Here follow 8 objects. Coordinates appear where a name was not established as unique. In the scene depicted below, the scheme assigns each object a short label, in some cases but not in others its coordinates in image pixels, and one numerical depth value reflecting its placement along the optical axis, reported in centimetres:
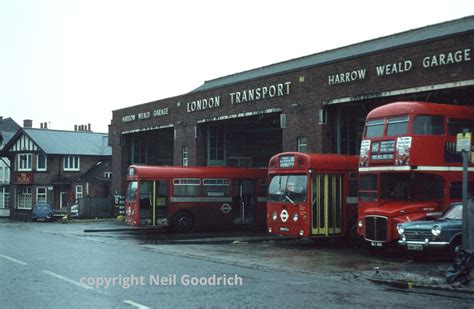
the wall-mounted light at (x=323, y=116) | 2808
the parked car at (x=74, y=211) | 5000
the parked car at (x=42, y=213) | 4819
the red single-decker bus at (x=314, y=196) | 2180
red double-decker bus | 1861
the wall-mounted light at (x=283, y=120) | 3015
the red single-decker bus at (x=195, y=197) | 2877
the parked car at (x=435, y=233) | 1625
